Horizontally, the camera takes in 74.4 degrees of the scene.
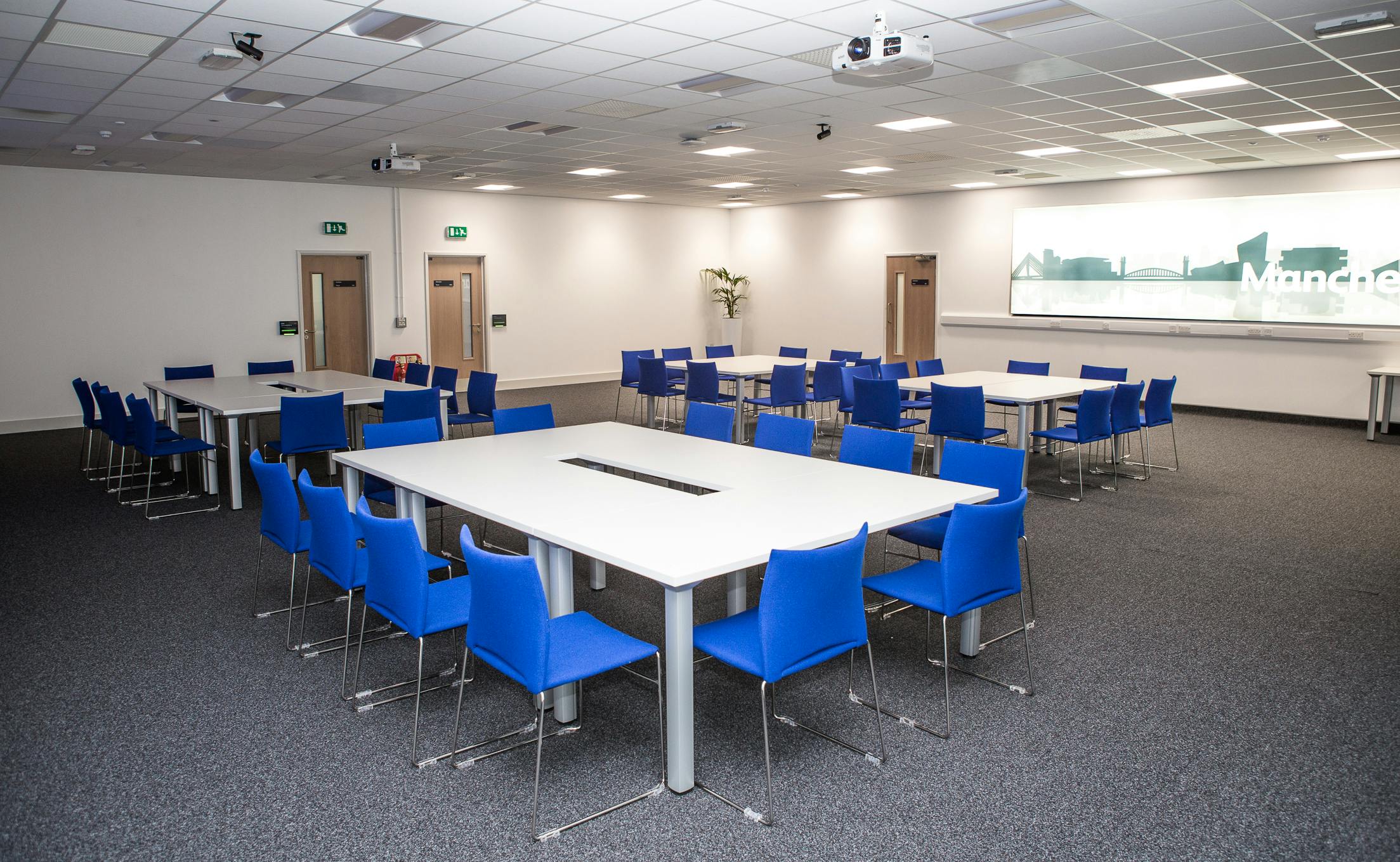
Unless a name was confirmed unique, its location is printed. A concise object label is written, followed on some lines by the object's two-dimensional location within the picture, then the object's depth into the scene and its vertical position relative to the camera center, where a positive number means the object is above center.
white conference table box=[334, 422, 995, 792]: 3.08 -0.70
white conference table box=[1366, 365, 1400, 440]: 9.88 -0.63
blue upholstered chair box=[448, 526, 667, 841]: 2.79 -0.97
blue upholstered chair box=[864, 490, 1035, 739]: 3.47 -0.90
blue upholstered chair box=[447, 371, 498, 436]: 8.52 -0.58
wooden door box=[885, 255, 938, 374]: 14.70 +0.43
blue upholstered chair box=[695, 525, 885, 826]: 2.89 -0.92
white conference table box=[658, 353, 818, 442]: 9.64 -0.36
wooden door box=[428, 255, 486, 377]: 14.08 +0.35
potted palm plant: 17.20 +0.74
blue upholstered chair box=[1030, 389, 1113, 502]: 7.25 -0.71
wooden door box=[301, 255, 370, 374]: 12.88 +0.32
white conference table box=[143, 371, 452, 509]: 7.00 -0.48
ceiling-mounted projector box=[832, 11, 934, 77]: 4.61 +1.42
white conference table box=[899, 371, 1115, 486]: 7.45 -0.47
